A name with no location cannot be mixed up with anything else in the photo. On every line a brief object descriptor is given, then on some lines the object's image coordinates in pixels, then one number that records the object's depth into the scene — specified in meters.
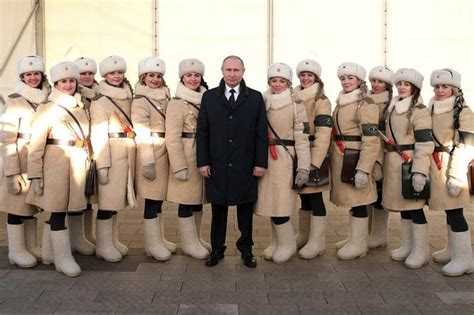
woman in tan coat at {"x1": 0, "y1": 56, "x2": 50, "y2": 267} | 4.64
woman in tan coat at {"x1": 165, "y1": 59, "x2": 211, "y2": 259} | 4.80
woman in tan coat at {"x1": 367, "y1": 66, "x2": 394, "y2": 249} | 5.07
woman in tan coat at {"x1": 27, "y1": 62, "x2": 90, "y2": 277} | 4.45
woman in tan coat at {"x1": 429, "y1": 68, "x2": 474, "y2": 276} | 4.60
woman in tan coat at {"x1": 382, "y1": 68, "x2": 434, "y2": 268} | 4.72
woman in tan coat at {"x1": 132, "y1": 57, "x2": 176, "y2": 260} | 4.84
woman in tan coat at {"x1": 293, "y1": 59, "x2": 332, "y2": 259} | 4.93
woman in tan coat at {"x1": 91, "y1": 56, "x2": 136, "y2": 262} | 4.73
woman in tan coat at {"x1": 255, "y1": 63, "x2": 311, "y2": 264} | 4.82
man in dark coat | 4.65
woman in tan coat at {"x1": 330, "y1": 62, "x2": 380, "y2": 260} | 4.86
